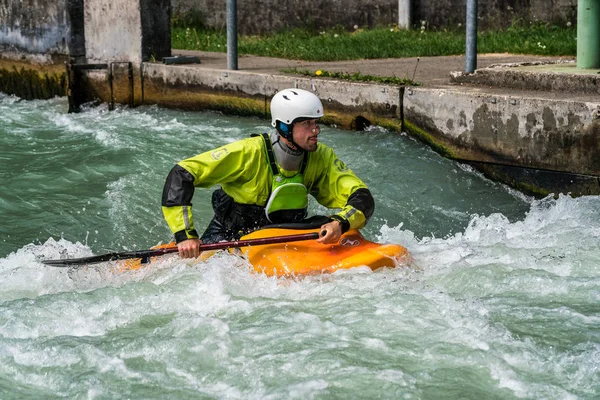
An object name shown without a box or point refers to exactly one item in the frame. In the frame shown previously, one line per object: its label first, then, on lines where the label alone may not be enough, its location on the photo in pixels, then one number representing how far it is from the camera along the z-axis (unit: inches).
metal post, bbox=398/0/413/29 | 867.8
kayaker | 350.1
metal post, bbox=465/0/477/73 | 552.8
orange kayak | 352.0
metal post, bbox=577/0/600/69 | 511.5
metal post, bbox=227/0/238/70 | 656.0
